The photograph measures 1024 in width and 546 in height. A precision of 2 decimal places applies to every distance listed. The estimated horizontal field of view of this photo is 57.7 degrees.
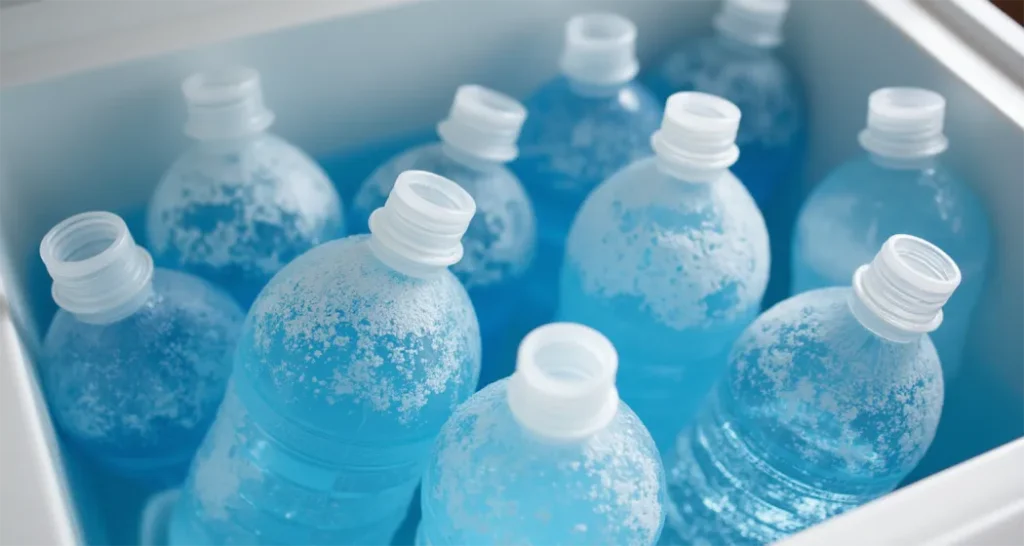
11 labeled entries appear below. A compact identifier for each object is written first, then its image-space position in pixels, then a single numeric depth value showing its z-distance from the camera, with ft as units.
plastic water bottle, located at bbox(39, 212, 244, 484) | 2.30
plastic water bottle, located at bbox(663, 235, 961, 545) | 2.16
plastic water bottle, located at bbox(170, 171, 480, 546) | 2.03
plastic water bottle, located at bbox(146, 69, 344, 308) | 2.62
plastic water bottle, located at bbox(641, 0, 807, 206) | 3.28
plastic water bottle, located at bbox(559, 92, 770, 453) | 2.42
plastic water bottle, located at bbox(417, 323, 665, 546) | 1.70
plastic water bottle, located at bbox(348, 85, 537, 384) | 2.71
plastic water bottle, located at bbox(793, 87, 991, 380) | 2.79
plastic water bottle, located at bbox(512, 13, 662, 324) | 3.08
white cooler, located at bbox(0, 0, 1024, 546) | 2.67
